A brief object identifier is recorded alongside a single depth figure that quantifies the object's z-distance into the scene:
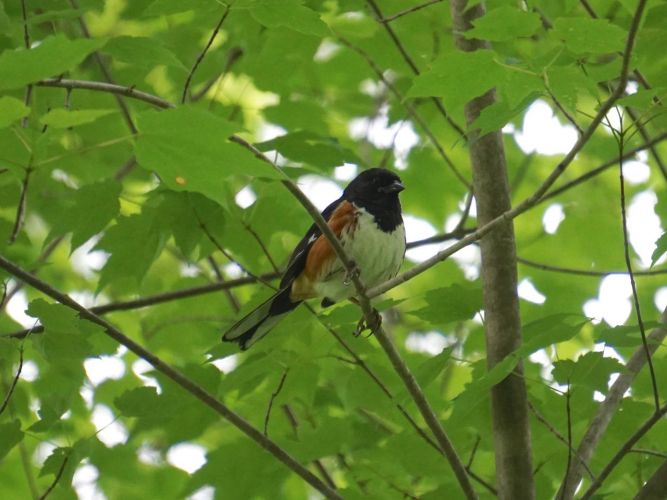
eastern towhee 8.53
